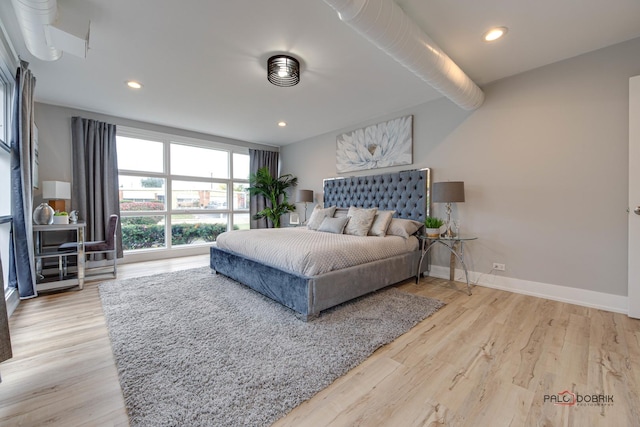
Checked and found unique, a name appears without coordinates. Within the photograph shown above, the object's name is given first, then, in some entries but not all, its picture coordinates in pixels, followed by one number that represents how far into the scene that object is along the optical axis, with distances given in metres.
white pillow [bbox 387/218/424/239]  3.40
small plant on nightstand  3.26
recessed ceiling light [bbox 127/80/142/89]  3.12
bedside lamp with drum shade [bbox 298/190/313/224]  5.27
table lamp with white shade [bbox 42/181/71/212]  3.43
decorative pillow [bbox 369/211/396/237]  3.44
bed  2.27
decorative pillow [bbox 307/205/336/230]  4.20
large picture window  4.63
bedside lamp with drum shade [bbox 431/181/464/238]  3.04
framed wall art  3.93
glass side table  3.32
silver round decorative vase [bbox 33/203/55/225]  3.06
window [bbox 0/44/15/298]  2.58
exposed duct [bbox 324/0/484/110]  1.58
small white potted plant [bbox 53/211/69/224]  3.25
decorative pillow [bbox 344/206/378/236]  3.51
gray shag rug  1.29
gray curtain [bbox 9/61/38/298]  2.58
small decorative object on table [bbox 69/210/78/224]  3.53
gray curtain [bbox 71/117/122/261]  3.99
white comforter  2.31
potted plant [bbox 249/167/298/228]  5.81
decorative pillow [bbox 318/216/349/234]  3.68
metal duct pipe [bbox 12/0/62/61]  1.63
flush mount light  2.55
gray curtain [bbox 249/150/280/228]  6.05
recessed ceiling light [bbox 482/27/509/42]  2.18
